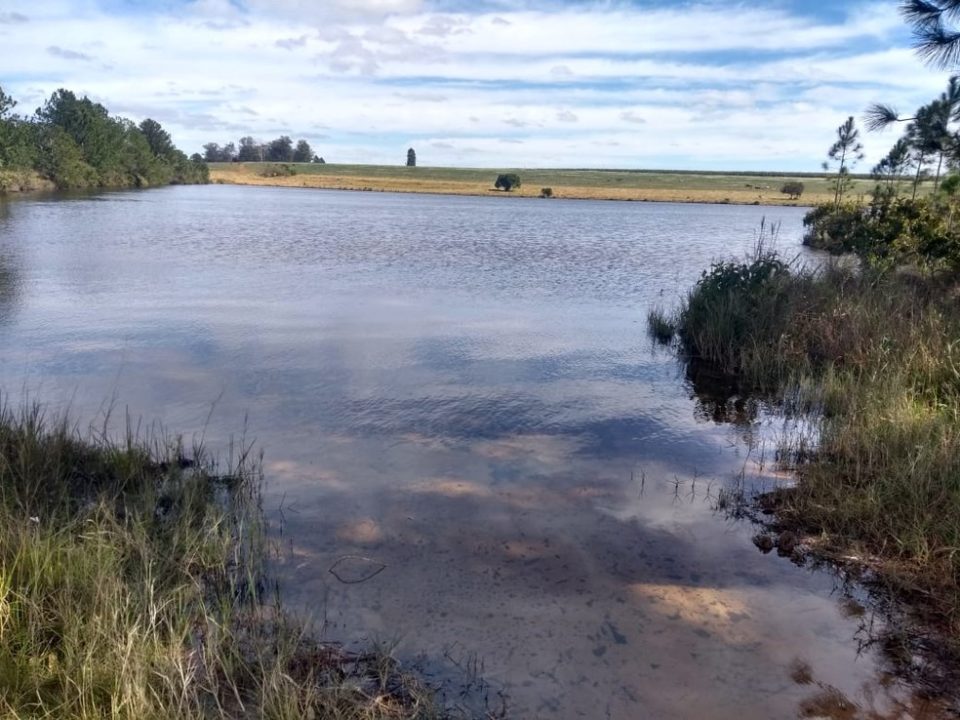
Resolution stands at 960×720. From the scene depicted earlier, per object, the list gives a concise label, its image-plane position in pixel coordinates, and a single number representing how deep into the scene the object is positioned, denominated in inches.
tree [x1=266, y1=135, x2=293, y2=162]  7209.6
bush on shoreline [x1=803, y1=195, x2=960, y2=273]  522.6
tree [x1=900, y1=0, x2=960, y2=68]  352.2
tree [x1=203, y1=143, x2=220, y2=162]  7411.4
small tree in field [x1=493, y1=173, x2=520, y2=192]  4355.3
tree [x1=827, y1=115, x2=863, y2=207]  1530.5
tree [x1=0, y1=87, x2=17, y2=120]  2527.1
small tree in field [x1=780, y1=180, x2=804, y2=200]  3828.7
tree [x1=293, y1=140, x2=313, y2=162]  7202.8
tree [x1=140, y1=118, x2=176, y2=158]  4271.7
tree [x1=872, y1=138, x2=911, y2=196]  857.8
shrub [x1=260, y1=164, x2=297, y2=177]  5172.2
